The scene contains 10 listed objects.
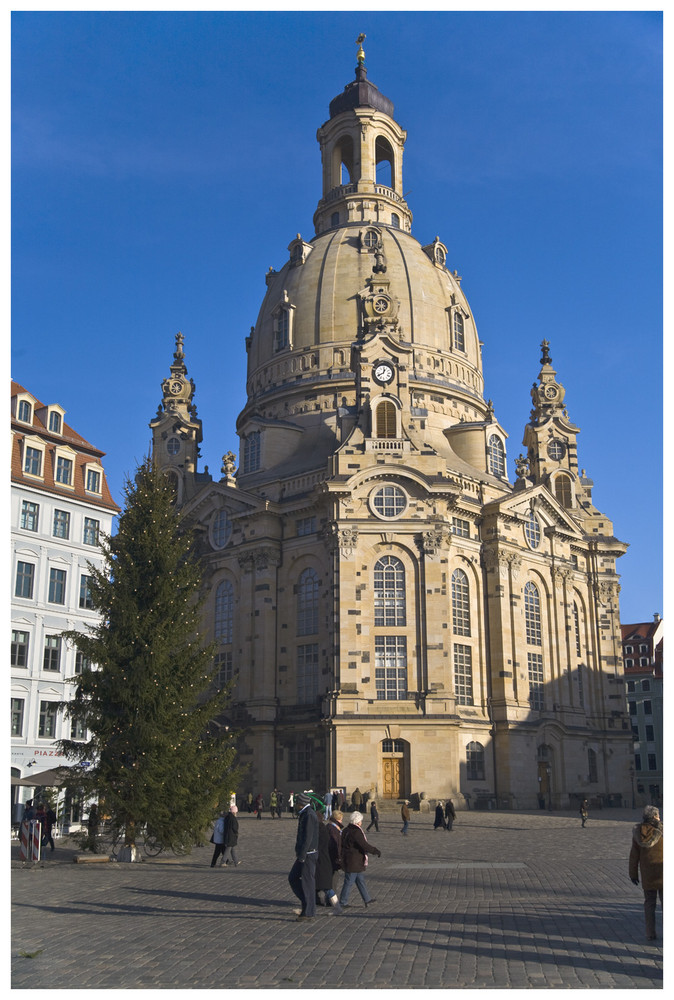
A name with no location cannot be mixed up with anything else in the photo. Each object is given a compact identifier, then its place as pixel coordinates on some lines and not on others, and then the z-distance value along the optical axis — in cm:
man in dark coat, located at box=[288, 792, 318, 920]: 1820
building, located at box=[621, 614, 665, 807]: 10169
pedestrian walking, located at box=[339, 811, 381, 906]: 1897
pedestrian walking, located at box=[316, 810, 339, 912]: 1881
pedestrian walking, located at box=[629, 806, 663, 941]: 1537
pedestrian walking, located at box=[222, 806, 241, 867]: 2845
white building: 4603
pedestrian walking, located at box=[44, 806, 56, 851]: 3169
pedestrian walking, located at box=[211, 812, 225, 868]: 2850
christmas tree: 2920
